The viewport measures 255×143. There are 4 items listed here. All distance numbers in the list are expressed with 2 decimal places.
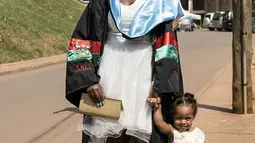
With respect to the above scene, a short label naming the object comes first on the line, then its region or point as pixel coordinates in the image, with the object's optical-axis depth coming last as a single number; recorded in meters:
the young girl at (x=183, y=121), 3.34
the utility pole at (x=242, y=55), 7.23
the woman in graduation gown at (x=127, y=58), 3.12
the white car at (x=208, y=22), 46.67
